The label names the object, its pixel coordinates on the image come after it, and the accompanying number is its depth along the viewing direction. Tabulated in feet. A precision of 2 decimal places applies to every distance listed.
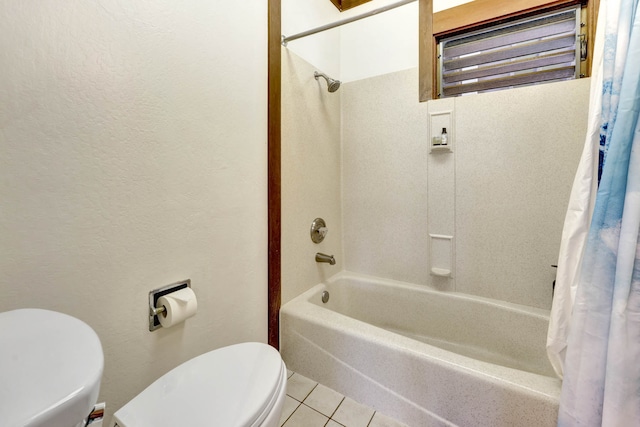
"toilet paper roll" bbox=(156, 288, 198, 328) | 3.11
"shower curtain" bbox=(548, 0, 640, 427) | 2.32
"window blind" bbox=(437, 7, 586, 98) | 4.82
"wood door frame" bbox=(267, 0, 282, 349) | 4.60
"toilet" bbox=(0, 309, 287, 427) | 1.12
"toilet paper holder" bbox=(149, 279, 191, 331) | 3.14
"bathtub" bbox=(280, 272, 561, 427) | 3.19
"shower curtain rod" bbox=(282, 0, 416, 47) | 3.97
